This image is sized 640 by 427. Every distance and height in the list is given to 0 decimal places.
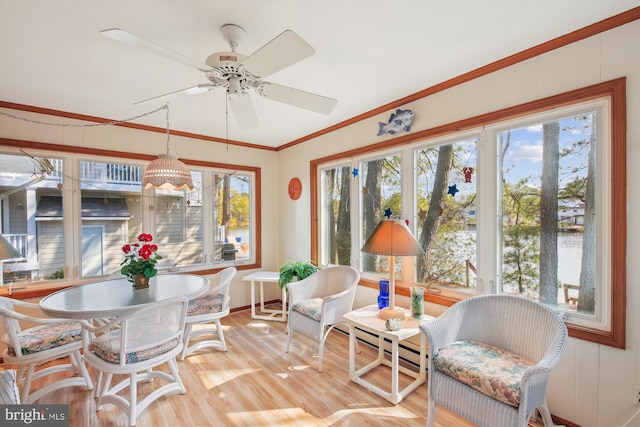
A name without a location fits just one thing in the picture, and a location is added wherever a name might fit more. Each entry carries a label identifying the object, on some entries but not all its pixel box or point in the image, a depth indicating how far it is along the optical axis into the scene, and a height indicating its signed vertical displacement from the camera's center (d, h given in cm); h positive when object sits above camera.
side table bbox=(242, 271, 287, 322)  386 -122
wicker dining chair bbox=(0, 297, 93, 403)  200 -98
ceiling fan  136 +79
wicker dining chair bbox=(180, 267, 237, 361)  274 -96
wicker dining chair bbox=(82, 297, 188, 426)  184 -90
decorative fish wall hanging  272 +86
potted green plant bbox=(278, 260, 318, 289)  355 -74
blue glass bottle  255 -75
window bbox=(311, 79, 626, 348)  171 +4
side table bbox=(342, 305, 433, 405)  211 -110
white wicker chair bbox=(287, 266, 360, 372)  259 -89
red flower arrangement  241 -44
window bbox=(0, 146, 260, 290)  295 -3
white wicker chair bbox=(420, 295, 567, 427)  145 -84
